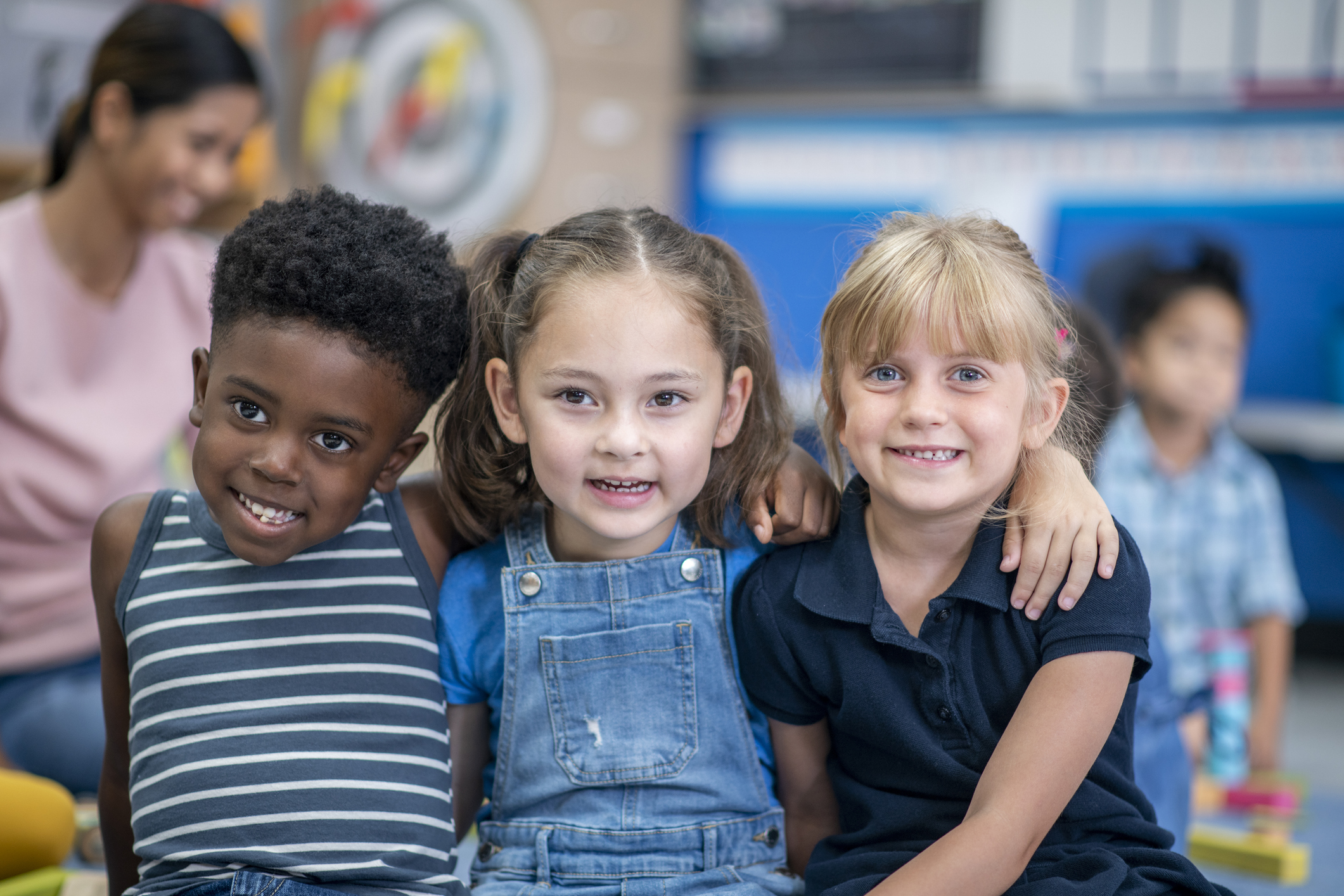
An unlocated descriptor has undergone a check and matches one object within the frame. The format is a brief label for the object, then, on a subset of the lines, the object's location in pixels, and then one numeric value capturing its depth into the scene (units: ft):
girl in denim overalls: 7.34
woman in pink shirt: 8.79
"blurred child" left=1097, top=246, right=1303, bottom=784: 10.17
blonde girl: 7.12
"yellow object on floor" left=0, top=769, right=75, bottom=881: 7.74
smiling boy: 7.24
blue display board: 14.77
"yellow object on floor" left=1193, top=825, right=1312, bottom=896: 8.83
